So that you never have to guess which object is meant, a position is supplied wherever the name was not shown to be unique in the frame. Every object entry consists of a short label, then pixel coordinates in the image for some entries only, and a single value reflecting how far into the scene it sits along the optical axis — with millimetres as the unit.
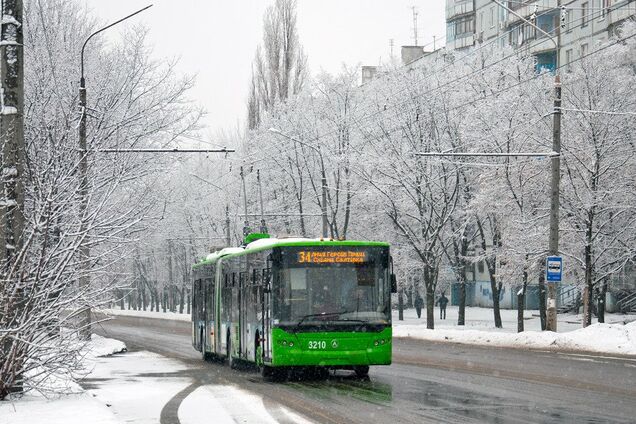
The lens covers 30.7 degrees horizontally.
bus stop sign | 32688
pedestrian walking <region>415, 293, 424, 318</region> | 66750
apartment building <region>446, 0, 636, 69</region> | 66750
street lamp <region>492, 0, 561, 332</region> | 33531
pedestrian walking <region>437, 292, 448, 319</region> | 64462
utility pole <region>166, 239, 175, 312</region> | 93625
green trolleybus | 20953
